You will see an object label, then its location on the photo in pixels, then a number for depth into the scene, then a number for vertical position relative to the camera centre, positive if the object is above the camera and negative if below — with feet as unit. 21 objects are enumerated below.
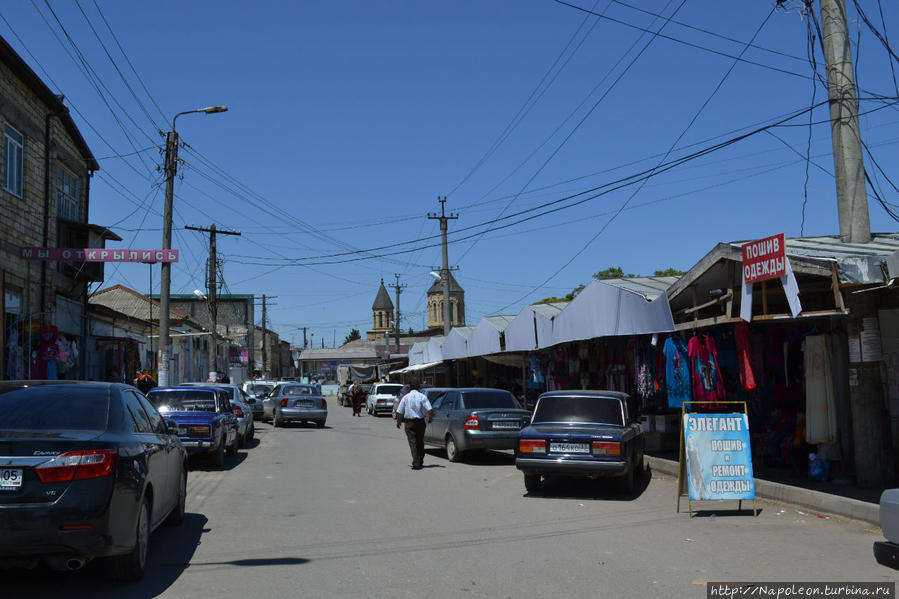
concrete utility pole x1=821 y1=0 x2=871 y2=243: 38.34 +11.59
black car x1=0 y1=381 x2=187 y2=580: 18.15 -2.37
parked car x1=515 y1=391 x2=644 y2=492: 37.55 -3.47
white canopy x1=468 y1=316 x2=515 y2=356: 83.51 +3.96
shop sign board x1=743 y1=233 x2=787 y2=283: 34.68 +4.82
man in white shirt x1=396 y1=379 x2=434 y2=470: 51.39 -2.97
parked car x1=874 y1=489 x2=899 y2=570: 18.95 -4.22
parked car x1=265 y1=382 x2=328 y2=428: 96.53 -3.92
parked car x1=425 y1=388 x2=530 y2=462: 53.98 -3.52
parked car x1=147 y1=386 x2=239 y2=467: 49.14 -2.51
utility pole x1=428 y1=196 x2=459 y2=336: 128.77 +16.68
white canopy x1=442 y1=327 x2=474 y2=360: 98.07 +3.76
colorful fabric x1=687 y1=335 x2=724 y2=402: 42.73 -0.25
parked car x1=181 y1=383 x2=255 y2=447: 67.21 -3.17
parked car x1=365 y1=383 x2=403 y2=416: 130.11 -3.92
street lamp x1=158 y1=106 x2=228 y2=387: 77.25 +9.30
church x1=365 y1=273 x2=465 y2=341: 390.01 +35.58
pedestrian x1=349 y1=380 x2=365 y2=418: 134.21 -4.20
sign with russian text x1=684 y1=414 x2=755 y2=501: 32.17 -3.83
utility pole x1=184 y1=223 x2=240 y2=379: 129.49 +16.54
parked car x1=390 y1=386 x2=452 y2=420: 69.07 -1.83
